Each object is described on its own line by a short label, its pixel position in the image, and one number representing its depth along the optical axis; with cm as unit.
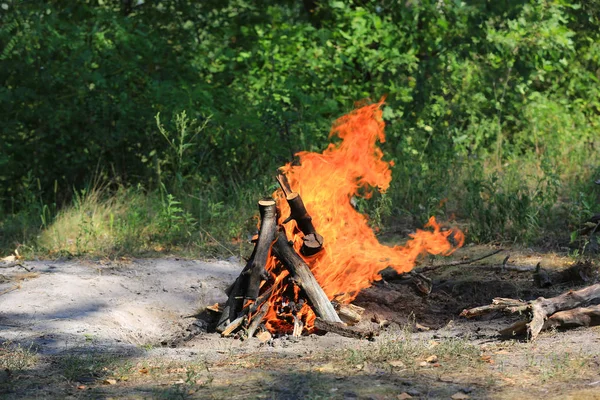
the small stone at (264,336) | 1099
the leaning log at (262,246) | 1160
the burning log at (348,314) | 1179
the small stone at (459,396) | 784
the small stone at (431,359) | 919
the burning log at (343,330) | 1085
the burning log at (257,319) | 1119
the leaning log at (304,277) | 1153
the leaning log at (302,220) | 1184
